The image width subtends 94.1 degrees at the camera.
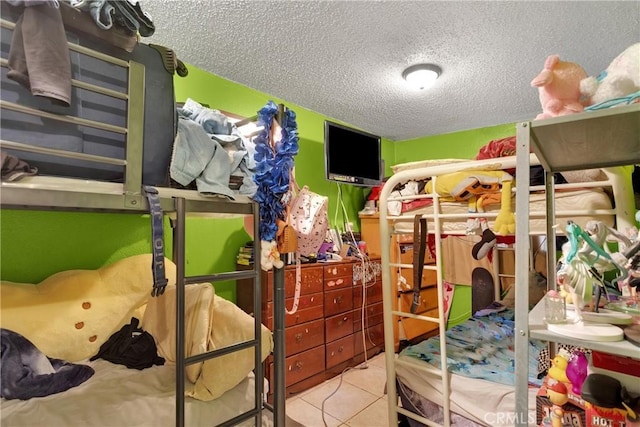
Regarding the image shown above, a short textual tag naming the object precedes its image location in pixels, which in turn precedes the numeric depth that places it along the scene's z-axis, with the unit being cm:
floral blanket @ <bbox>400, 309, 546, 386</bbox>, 166
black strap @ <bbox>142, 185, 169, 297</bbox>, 107
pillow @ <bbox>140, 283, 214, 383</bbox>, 133
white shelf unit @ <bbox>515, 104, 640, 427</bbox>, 76
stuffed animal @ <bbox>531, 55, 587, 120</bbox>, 104
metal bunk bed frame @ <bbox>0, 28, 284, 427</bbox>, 88
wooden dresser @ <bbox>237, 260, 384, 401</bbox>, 250
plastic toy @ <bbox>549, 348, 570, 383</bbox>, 93
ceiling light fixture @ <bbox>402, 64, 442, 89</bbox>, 236
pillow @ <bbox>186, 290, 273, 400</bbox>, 130
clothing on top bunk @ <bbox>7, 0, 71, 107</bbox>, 85
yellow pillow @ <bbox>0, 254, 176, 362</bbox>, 129
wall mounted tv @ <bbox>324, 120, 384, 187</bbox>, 301
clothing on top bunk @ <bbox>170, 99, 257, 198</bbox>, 121
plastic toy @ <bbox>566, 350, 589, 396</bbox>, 90
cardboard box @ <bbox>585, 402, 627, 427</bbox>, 79
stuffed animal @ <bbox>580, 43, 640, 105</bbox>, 93
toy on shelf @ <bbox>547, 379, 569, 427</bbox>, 89
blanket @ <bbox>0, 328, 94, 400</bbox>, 118
